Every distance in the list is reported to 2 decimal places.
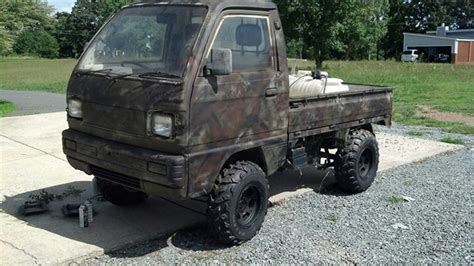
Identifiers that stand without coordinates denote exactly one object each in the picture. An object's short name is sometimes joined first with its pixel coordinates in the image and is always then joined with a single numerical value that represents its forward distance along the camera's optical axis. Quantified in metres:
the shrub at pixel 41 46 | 80.12
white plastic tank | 6.47
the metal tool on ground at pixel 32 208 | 5.75
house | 62.97
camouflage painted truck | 4.53
